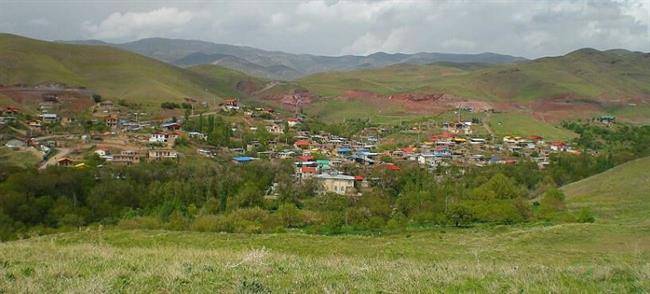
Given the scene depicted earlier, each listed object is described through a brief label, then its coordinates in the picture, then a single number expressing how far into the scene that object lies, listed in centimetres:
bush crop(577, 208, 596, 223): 3797
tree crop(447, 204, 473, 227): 4369
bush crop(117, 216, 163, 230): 3949
